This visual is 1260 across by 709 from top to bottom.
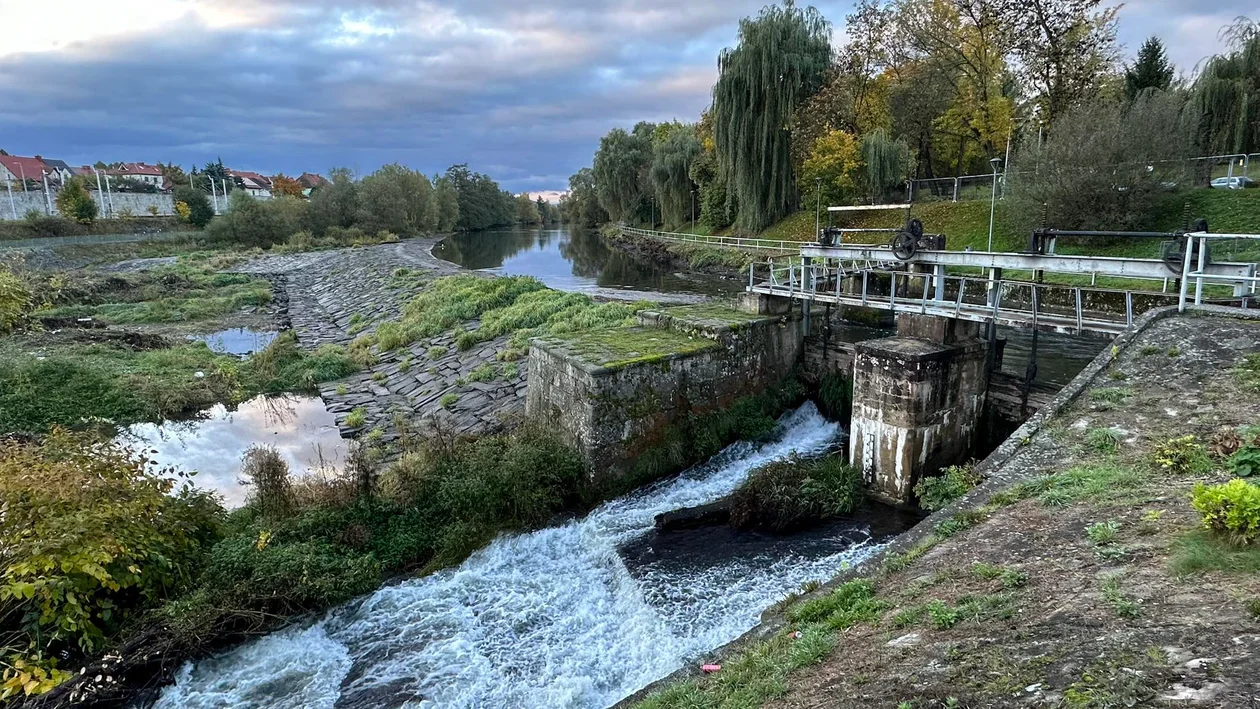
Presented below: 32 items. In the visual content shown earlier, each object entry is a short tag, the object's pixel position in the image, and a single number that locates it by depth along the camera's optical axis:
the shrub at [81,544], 6.31
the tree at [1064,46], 30.78
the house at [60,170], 92.97
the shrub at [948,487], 7.55
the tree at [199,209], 75.19
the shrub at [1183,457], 6.00
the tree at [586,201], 95.50
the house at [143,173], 110.34
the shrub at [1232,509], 4.24
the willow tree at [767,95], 38.03
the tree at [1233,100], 27.88
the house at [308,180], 142.38
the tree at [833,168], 35.56
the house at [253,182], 122.06
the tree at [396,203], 69.44
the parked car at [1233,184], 23.92
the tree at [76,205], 66.29
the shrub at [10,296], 15.40
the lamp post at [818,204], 35.75
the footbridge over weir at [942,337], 9.50
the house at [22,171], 80.25
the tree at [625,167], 67.69
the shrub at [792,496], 9.95
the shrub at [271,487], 9.63
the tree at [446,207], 88.56
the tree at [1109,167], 22.70
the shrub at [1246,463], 5.64
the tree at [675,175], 54.50
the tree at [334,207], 68.50
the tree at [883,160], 34.62
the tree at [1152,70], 32.56
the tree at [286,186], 114.32
